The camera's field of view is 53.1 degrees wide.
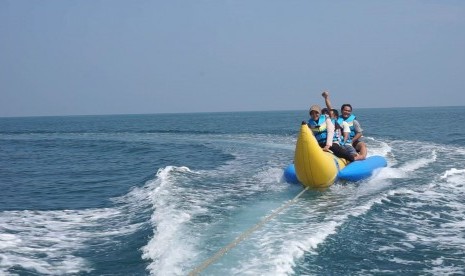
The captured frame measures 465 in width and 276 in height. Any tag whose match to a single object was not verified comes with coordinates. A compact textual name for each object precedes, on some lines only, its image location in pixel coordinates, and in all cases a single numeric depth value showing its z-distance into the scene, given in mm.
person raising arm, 9672
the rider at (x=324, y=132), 8835
